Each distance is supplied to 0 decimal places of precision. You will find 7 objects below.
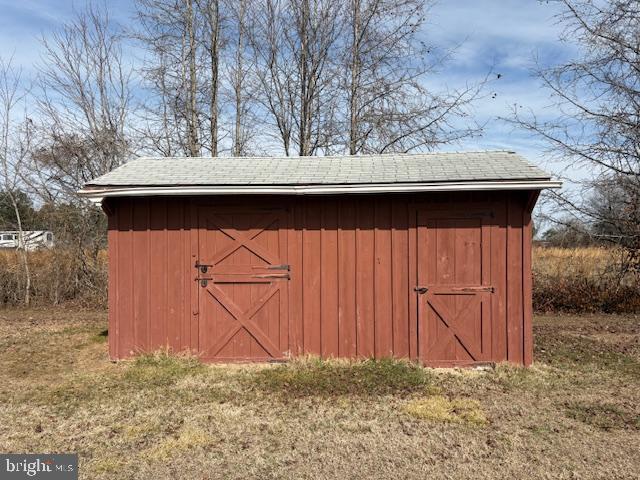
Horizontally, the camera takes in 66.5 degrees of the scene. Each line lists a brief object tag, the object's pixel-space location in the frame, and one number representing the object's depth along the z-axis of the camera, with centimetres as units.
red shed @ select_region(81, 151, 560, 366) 632
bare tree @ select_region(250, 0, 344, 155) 1529
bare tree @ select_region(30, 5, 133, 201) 1382
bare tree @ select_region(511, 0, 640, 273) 1169
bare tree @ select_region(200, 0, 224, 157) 1552
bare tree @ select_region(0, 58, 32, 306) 1261
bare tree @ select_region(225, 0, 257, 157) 1584
